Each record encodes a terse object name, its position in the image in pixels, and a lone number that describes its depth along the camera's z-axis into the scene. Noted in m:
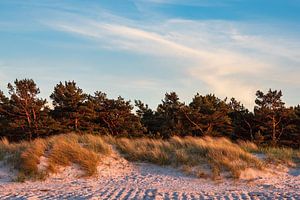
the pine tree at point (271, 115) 36.66
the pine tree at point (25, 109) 32.47
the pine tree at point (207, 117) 35.66
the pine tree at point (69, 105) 33.22
